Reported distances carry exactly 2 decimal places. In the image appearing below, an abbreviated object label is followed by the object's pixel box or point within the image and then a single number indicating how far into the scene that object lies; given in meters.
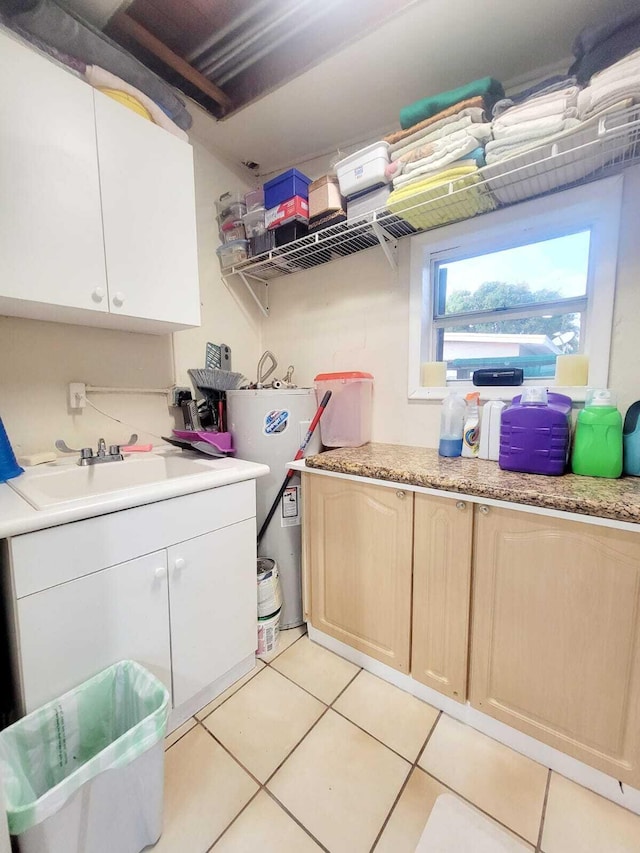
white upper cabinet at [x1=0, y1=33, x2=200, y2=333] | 0.99
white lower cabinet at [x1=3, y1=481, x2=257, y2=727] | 0.84
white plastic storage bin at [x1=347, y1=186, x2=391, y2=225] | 1.36
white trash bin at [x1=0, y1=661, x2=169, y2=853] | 0.69
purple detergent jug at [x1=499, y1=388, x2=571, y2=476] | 1.13
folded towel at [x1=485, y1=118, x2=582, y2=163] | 1.01
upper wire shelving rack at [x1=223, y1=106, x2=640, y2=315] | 1.02
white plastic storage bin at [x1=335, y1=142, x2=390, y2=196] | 1.33
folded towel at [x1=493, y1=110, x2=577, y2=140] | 1.02
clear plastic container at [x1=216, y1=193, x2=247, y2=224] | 1.80
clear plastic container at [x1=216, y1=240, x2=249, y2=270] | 1.79
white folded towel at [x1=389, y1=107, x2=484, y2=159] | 1.17
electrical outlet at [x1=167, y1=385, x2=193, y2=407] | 1.71
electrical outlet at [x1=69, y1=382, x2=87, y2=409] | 1.40
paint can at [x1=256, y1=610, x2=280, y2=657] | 1.49
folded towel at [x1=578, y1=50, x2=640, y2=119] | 0.90
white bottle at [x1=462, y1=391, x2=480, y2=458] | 1.40
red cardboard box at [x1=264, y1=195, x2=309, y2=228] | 1.55
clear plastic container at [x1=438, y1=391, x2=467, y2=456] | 1.44
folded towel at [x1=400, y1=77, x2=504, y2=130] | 1.18
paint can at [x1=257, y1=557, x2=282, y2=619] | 1.50
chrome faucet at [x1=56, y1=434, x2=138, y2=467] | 1.29
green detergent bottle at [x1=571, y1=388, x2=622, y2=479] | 1.11
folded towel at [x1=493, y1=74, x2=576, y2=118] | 1.04
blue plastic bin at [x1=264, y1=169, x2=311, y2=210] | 1.56
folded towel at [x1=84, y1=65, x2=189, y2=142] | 1.15
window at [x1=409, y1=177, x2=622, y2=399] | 1.24
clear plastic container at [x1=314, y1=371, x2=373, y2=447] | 1.73
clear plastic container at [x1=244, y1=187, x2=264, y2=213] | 1.74
